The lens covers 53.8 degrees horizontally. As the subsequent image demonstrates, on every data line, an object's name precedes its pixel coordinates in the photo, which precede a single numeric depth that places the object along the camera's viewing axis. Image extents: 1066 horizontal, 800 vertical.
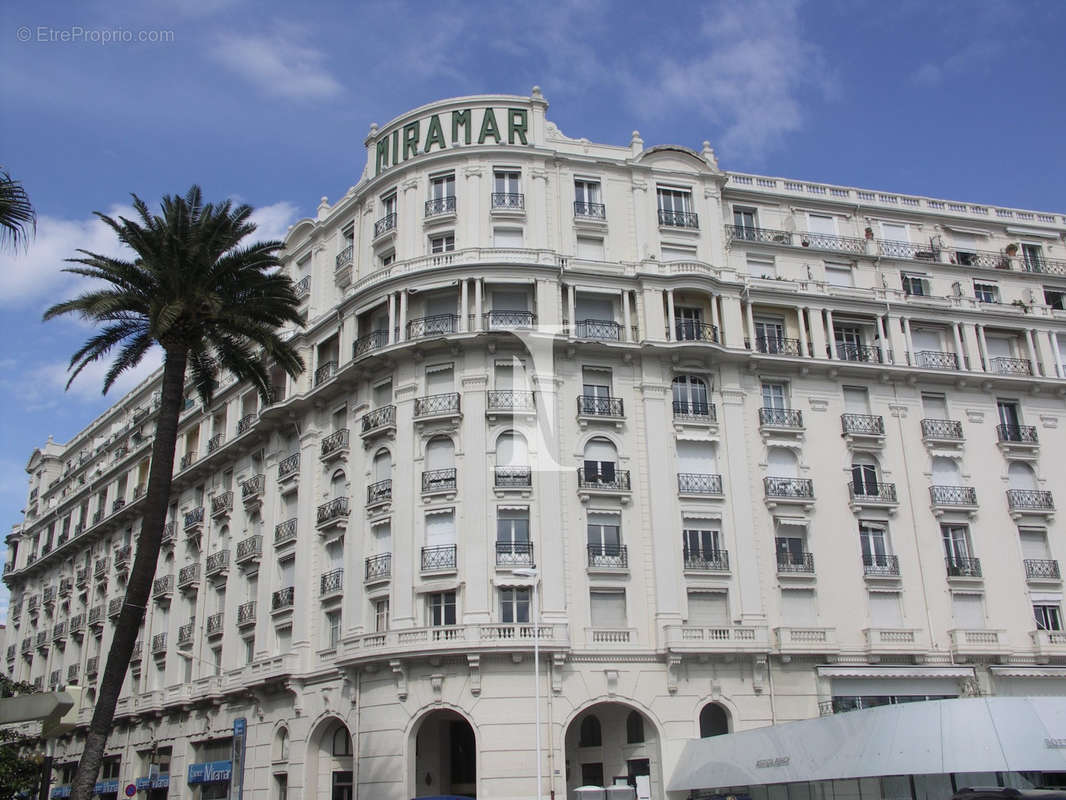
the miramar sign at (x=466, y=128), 42.53
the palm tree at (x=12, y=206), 17.91
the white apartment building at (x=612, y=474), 36.03
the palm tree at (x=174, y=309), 28.84
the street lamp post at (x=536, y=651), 31.41
